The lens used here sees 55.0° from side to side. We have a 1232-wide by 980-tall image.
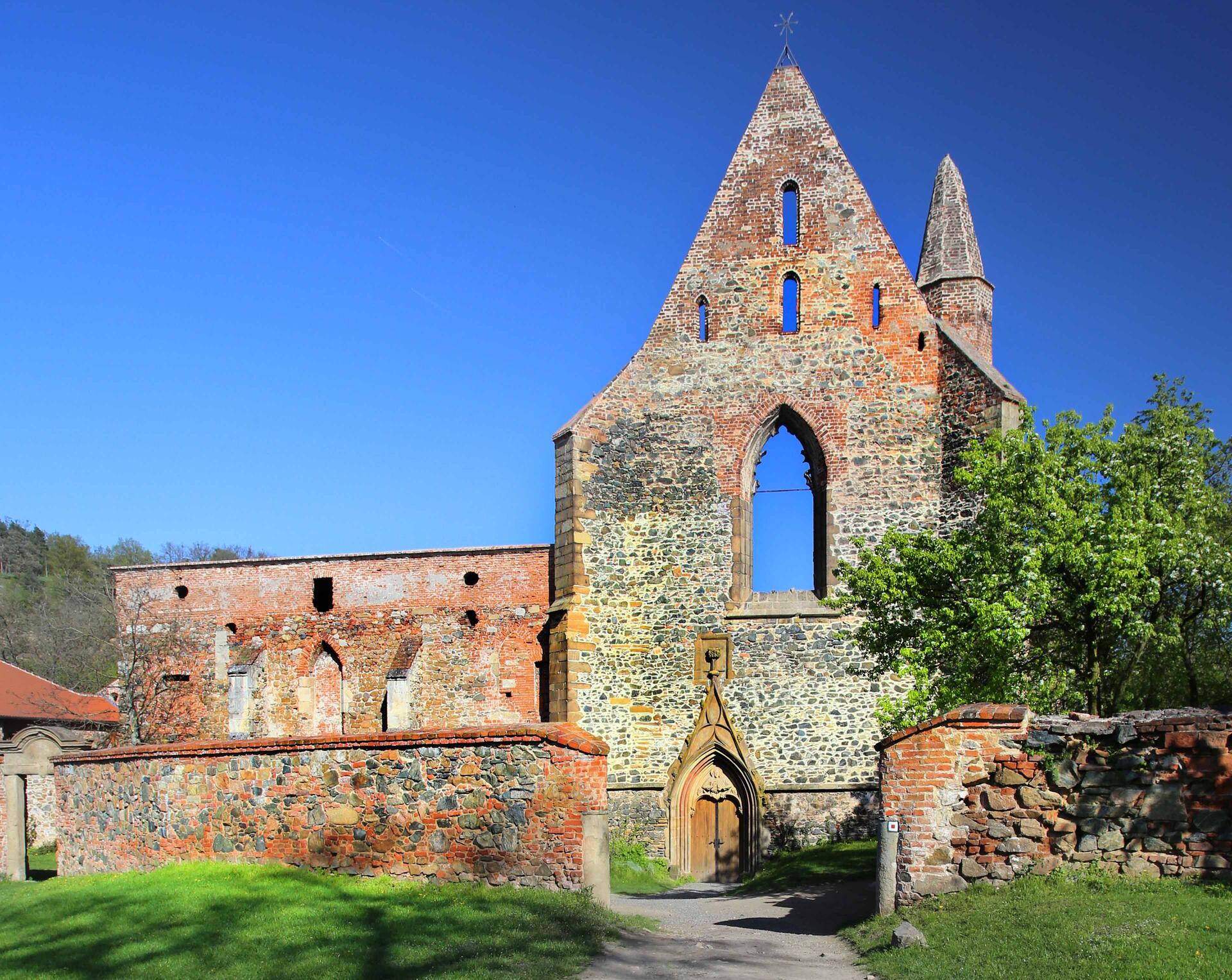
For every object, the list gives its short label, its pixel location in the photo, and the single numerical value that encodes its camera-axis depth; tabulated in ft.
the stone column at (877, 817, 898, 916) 39.37
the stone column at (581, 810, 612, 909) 39.42
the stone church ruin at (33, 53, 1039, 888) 70.95
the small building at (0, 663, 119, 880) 63.16
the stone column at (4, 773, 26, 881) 60.95
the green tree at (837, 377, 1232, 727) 50.75
